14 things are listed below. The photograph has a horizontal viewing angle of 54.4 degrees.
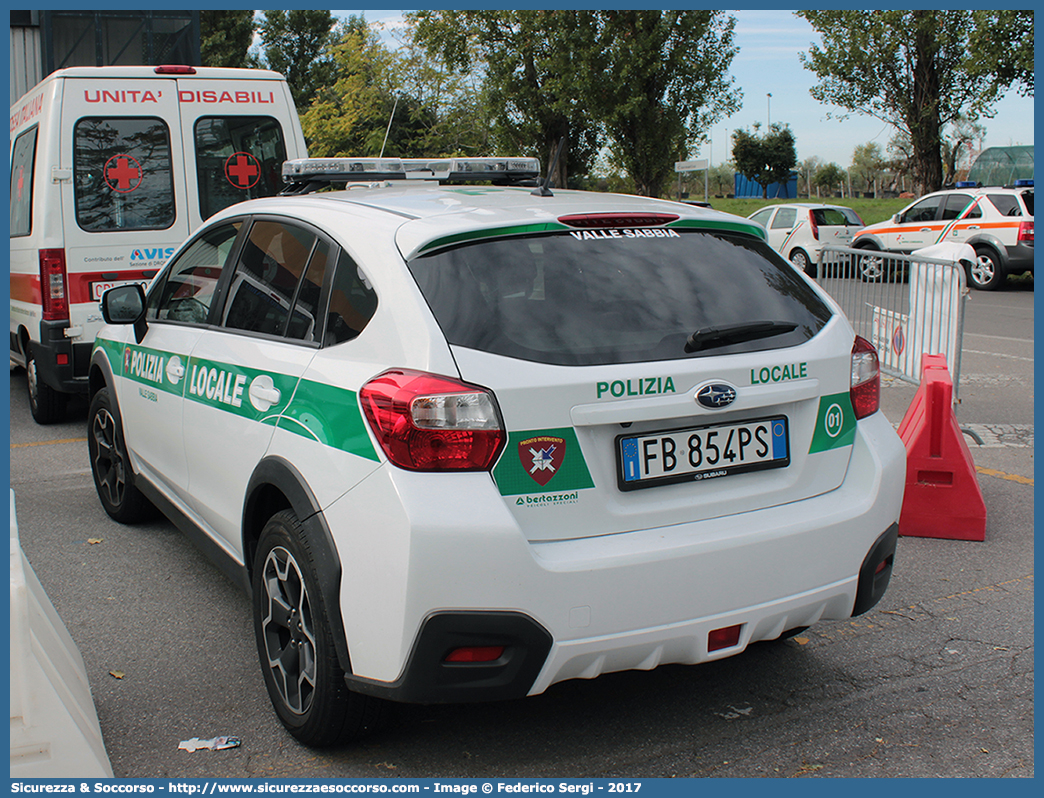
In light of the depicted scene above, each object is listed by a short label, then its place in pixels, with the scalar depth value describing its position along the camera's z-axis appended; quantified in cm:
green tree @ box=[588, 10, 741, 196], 2903
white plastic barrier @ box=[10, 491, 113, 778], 248
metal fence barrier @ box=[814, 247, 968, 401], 630
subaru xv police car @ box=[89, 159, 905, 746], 253
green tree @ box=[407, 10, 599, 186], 2936
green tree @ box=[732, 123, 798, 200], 6031
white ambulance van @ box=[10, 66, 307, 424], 730
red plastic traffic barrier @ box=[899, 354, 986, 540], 488
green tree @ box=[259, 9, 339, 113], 5862
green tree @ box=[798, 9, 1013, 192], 2731
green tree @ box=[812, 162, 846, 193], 8575
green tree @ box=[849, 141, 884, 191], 8981
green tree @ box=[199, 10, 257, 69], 5119
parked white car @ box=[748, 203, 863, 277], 2142
